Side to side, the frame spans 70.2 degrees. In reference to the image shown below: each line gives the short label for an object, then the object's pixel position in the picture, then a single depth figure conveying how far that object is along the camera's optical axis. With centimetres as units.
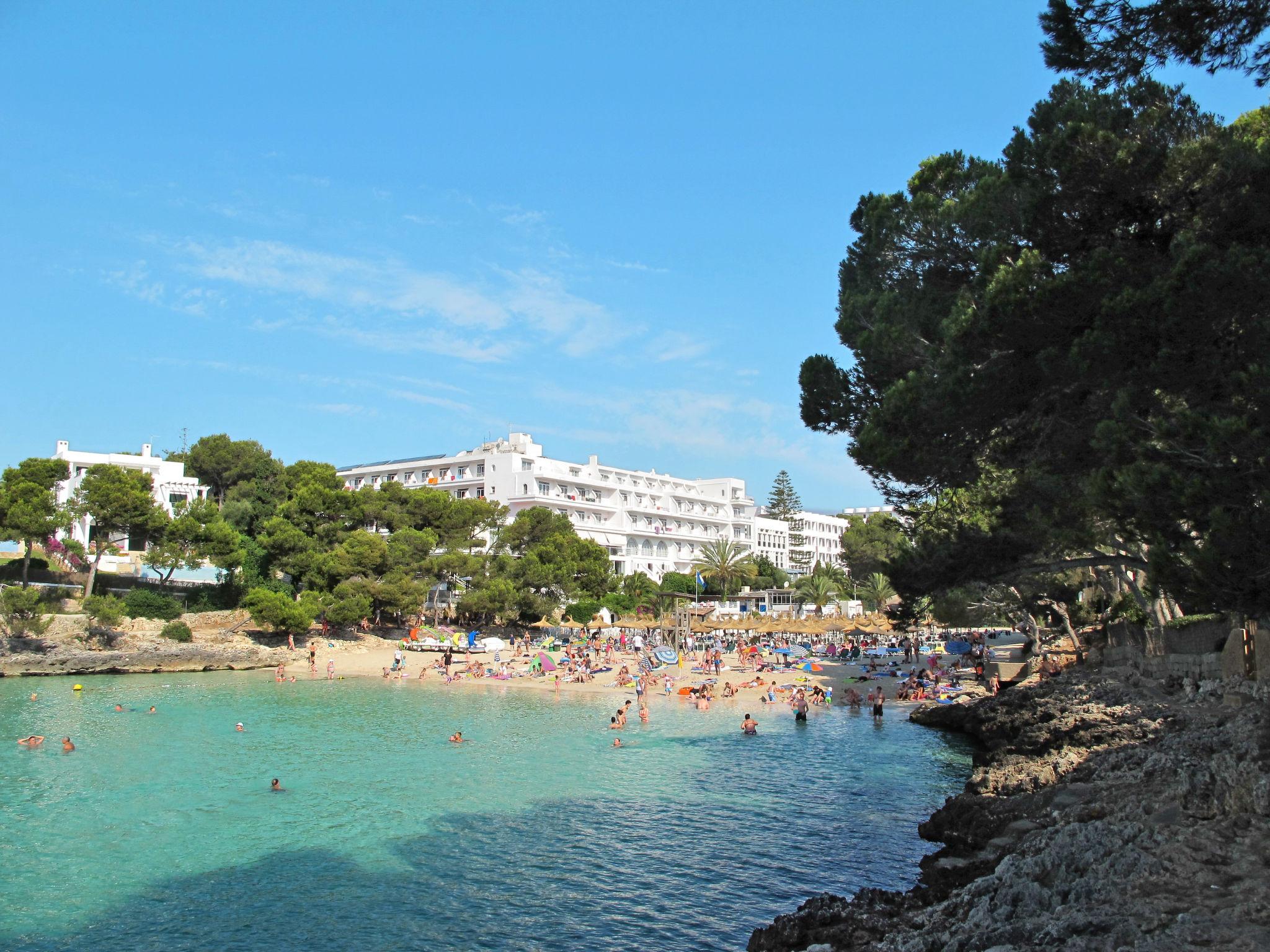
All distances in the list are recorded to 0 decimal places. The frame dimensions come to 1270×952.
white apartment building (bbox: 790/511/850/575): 10375
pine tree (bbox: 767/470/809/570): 10900
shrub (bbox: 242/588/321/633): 4559
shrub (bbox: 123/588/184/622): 4556
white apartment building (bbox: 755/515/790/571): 9831
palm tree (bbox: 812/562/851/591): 8156
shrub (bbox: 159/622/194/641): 4469
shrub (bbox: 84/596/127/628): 4197
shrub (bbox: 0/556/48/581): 4825
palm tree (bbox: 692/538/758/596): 7600
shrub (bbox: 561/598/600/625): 5909
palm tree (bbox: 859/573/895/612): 7525
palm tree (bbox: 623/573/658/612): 6919
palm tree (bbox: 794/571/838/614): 7412
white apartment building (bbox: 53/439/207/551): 5816
